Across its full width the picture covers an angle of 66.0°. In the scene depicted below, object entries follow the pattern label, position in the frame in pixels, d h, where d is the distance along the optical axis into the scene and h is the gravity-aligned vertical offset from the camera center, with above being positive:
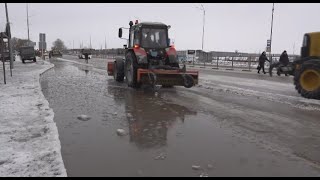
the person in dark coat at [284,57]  15.13 +0.49
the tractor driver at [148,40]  10.42 +0.93
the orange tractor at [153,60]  9.43 +0.08
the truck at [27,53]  32.01 +0.89
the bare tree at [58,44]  111.63 +7.54
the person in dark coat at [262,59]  19.77 +0.38
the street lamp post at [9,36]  14.26 +1.43
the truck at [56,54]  62.71 +1.65
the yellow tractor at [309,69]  8.77 -0.12
